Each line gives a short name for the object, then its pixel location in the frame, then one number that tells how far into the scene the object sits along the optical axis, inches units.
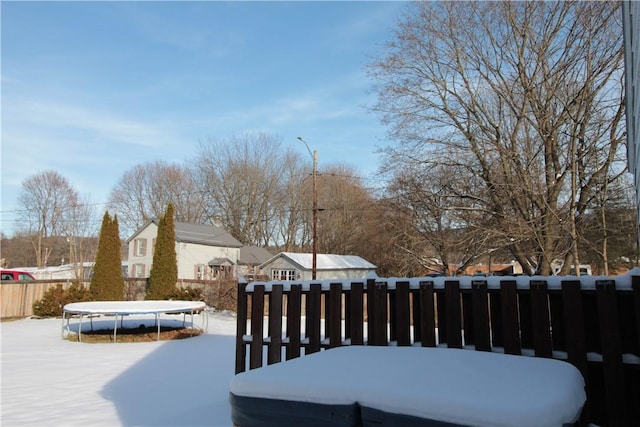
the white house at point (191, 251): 1165.7
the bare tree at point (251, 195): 1504.7
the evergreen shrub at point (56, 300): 661.3
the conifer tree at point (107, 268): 686.5
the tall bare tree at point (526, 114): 468.1
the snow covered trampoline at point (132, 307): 441.4
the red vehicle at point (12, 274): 836.6
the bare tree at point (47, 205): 1443.2
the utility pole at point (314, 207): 714.8
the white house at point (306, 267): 969.7
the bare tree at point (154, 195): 1539.1
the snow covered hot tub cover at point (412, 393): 47.6
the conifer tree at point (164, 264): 743.8
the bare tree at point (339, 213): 1375.5
